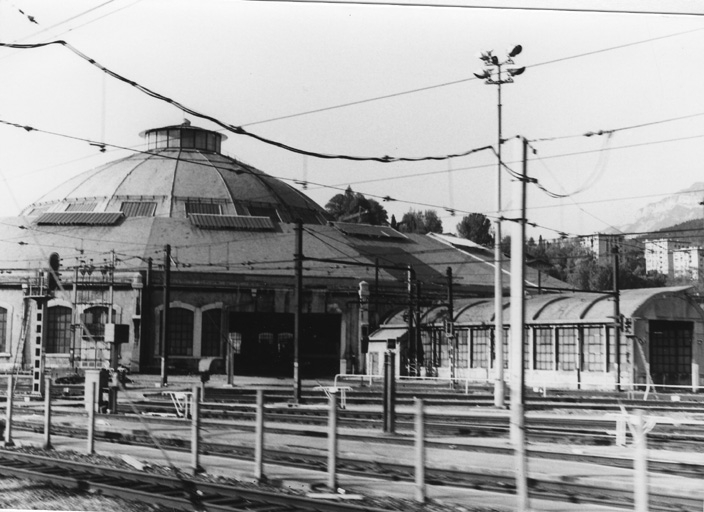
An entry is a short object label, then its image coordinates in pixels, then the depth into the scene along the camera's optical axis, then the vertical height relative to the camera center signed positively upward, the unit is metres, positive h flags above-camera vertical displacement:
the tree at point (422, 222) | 116.81 +16.91
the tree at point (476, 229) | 110.88 +15.12
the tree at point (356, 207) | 104.38 +17.39
